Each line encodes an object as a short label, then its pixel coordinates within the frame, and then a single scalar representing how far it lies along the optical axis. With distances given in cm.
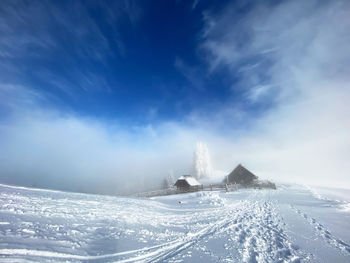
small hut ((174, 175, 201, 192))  3562
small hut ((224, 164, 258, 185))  4041
